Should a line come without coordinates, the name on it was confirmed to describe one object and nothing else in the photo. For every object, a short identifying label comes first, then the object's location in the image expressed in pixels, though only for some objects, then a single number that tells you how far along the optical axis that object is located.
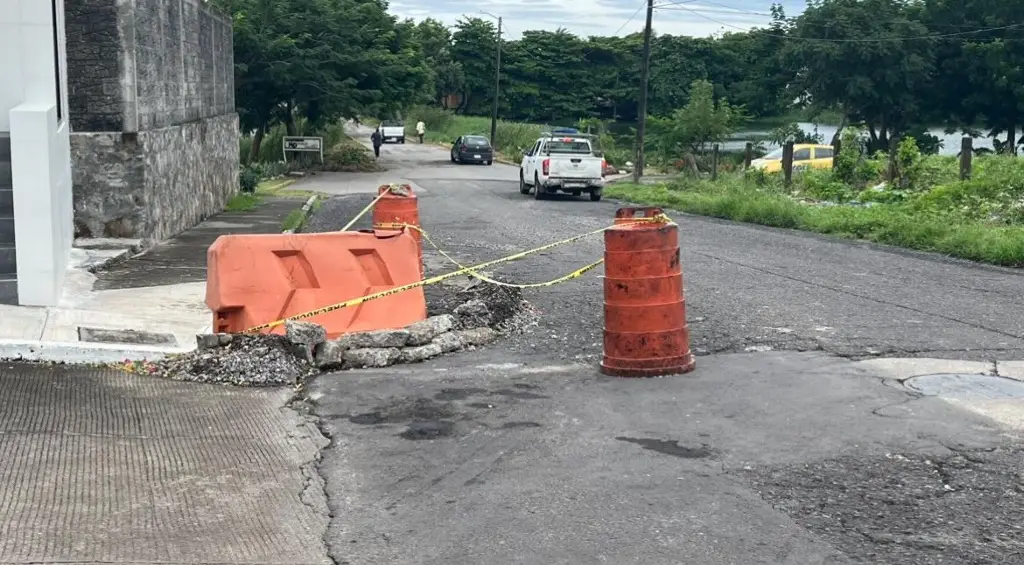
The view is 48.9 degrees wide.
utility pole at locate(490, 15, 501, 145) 65.21
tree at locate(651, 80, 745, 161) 41.12
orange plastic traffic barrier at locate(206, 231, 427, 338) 9.48
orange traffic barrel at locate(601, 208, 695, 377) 8.41
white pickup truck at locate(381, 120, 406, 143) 74.81
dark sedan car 54.34
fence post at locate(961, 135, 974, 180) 23.69
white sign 45.34
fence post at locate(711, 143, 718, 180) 35.12
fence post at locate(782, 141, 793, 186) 29.11
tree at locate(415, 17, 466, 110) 89.06
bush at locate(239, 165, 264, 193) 29.66
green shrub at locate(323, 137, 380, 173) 47.78
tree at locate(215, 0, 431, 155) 42.03
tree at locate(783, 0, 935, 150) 51.41
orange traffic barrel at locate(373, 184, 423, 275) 12.26
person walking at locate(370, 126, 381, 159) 55.44
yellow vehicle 35.62
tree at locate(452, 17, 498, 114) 89.31
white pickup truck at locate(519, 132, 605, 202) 30.27
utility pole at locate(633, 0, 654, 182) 37.59
